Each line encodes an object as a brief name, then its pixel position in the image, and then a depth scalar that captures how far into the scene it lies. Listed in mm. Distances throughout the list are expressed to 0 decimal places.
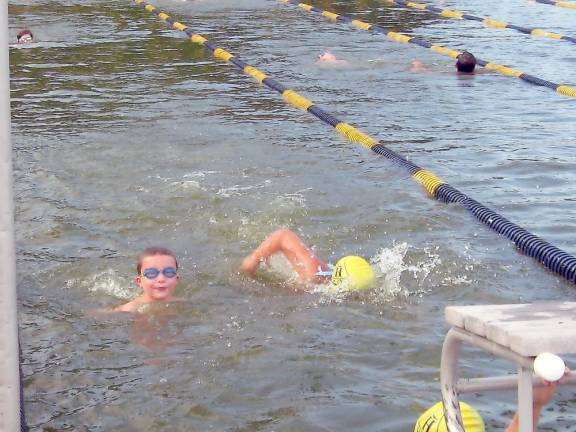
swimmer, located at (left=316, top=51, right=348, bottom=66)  12195
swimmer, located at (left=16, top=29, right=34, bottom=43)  13938
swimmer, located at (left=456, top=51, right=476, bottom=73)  11383
